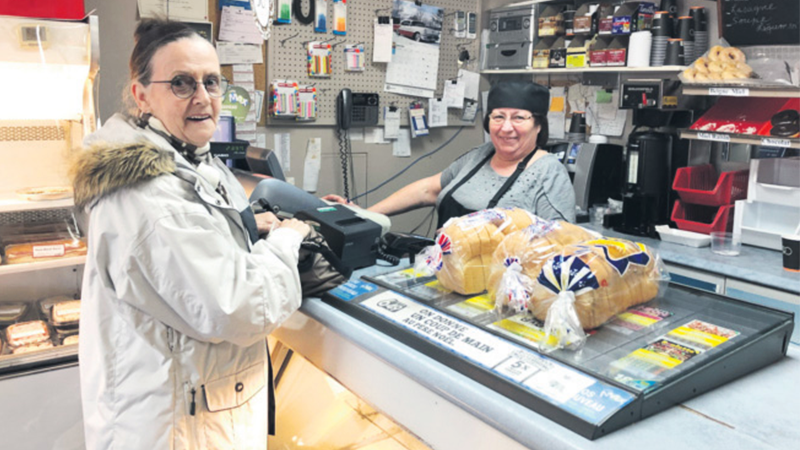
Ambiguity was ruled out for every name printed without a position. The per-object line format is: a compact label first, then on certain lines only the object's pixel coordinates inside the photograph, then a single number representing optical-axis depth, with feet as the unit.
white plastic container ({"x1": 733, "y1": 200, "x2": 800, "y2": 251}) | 9.16
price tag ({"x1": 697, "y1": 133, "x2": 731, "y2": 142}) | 9.57
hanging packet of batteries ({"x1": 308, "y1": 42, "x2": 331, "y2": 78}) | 12.87
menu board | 9.49
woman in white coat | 4.45
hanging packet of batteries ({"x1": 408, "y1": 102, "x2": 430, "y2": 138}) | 14.71
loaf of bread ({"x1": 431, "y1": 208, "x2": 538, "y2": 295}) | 5.24
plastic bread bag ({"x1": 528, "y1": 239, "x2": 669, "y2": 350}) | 4.25
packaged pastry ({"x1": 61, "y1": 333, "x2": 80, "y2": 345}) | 9.00
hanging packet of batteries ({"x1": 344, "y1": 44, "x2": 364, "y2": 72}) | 13.37
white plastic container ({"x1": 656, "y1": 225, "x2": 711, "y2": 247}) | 9.78
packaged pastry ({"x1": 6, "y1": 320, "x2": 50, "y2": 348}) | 8.68
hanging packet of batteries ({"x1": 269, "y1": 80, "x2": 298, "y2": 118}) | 12.43
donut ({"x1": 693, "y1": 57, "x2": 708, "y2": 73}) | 9.84
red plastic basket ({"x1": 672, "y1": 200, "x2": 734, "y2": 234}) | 9.78
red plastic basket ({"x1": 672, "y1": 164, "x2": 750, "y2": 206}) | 9.85
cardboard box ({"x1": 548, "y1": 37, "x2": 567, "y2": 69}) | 13.43
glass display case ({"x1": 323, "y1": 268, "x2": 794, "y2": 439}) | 3.59
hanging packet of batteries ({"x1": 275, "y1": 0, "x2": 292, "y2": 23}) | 12.31
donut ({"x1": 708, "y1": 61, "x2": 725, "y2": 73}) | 9.61
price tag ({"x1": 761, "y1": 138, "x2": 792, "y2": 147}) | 8.80
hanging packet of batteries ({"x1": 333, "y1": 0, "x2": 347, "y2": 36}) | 13.06
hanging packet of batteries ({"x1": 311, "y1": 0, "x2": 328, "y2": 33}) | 12.79
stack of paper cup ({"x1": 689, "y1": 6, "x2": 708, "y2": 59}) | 10.82
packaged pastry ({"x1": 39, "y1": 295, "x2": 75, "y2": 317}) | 9.32
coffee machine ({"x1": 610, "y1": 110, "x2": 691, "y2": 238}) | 10.48
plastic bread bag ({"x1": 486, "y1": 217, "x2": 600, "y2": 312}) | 4.75
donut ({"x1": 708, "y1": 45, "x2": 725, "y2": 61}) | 9.80
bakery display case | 8.13
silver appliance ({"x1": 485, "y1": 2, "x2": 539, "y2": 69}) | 14.11
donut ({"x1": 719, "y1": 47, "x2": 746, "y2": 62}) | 9.66
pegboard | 12.57
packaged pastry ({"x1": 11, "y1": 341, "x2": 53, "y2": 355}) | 8.62
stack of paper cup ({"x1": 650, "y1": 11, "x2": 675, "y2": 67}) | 11.09
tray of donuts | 9.38
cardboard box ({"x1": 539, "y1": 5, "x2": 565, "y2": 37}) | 13.57
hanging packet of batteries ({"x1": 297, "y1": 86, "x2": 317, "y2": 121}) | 12.87
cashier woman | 8.66
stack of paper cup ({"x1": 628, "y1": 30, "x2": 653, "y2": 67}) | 11.39
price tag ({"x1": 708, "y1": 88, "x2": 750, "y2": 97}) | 9.21
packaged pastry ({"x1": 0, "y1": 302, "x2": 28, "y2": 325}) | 9.04
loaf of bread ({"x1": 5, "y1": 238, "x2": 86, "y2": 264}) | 8.54
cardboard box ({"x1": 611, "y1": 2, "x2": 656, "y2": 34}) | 11.53
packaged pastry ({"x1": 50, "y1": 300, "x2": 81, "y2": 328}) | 9.00
